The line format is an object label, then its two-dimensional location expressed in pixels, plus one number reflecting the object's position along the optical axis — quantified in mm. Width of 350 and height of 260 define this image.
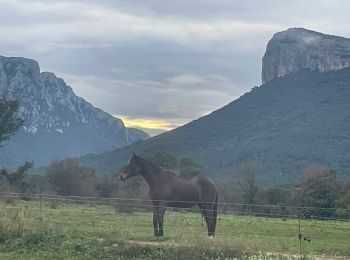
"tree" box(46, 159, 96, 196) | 52281
